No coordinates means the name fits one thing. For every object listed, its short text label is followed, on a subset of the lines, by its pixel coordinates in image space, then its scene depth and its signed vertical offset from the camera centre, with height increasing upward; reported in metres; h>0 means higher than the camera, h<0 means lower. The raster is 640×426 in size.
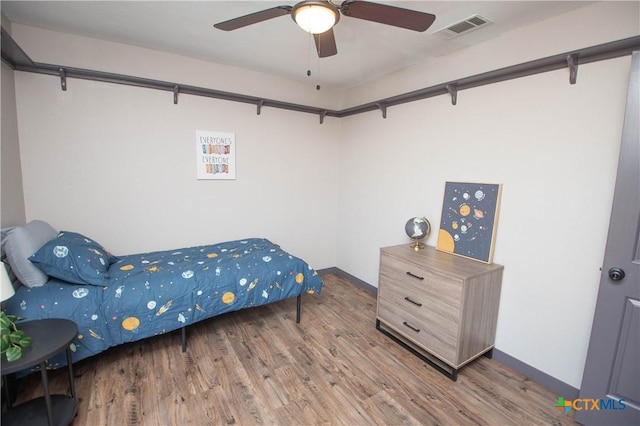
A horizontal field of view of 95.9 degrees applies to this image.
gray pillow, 1.82 -0.56
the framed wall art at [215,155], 3.02 +0.18
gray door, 1.50 -0.65
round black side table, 1.34 -0.90
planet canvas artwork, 2.24 -0.31
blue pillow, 1.88 -0.64
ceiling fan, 1.42 +0.84
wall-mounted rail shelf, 1.71 +0.78
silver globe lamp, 2.64 -0.46
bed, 1.85 -0.85
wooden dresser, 2.01 -0.93
